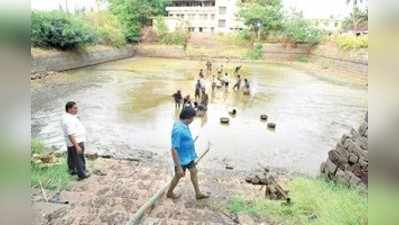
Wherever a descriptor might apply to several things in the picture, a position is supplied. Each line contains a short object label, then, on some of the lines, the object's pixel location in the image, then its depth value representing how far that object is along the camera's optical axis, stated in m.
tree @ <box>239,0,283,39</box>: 28.97
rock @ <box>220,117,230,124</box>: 9.53
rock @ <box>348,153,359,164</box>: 4.72
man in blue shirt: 3.57
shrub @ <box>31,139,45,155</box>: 5.56
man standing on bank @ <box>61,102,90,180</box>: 4.07
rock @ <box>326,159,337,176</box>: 5.29
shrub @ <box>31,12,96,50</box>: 17.48
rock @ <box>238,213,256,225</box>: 3.34
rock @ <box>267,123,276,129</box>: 9.33
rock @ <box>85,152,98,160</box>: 5.62
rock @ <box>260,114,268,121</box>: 10.12
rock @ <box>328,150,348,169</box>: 5.09
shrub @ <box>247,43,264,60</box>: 29.36
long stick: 3.01
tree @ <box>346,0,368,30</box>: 22.42
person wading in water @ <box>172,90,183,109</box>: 10.67
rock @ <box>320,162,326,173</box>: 5.71
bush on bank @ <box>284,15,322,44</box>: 28.12
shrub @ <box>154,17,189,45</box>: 29.78
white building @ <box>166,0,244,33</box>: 31.36
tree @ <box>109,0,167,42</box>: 28.48
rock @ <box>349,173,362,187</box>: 4.35
